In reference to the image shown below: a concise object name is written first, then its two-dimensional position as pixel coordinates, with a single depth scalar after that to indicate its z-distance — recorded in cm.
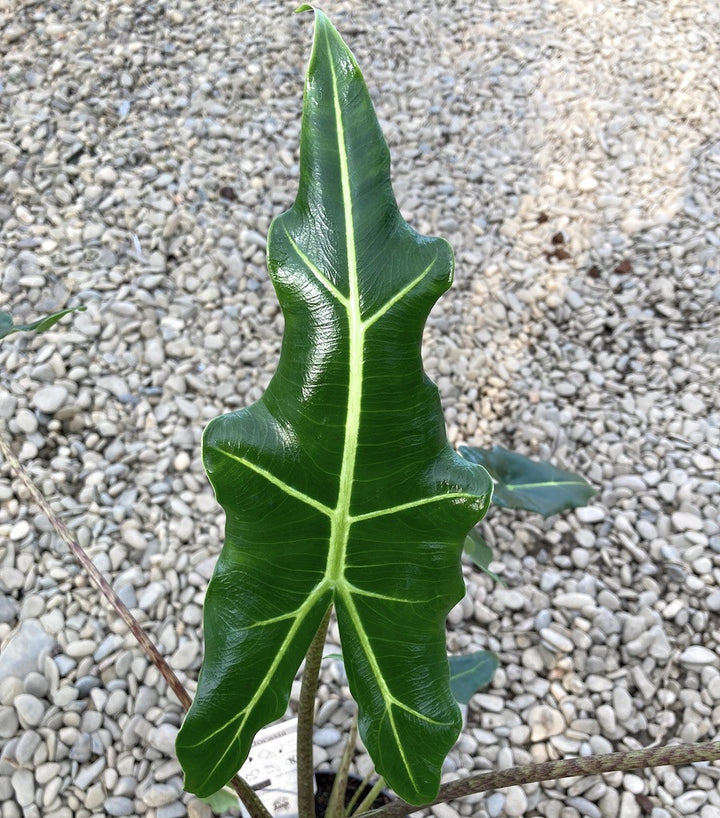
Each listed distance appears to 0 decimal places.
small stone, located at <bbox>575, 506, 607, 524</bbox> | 148
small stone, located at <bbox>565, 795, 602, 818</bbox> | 113
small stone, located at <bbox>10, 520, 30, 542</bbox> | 134
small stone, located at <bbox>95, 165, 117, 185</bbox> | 188
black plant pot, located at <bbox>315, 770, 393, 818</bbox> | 104
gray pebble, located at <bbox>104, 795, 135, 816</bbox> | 109
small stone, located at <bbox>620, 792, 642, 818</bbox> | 113
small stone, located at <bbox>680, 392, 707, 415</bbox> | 163
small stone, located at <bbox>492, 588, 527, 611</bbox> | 136
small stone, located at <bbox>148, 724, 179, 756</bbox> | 115
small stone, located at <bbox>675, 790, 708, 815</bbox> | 114
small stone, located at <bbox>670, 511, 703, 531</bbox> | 145
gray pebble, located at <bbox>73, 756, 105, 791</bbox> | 111
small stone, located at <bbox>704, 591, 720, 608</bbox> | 135
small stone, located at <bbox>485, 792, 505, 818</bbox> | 113
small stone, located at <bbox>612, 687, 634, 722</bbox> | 123
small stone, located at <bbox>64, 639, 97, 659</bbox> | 123
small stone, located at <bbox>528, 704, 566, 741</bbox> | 122
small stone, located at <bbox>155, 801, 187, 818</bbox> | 109
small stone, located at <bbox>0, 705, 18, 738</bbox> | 114
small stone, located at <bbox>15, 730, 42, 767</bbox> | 112
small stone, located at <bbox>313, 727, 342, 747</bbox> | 119
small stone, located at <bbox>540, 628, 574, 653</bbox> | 130
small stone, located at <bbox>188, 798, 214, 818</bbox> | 108
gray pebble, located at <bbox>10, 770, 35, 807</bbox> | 109
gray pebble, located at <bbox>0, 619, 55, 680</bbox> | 119
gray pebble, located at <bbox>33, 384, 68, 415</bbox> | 149
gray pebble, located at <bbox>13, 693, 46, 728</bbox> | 115
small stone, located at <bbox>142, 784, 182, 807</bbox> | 110
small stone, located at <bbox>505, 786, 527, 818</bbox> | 113
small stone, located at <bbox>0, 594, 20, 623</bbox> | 126
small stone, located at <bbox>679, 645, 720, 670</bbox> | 128
